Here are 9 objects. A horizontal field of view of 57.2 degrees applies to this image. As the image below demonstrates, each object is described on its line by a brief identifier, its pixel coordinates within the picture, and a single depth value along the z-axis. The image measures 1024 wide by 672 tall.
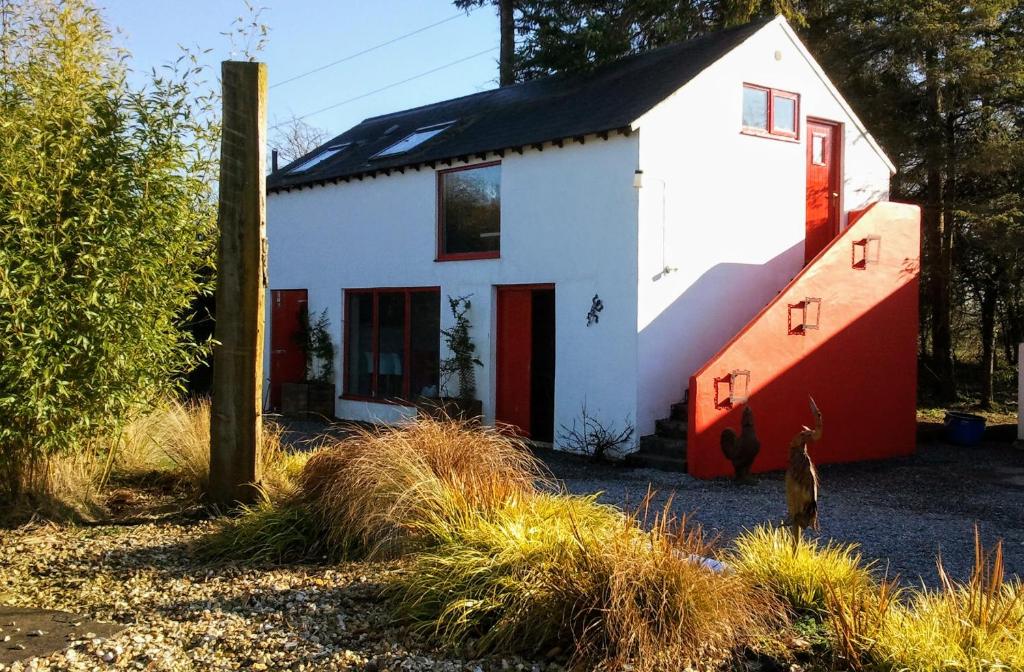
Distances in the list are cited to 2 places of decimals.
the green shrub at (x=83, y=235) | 6.49
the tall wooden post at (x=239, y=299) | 7.36
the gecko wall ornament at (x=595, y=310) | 11.61
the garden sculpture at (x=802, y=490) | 5.41
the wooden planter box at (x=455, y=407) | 12.59
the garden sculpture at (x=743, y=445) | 9.70
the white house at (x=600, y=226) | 11.48
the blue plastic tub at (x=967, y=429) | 13.95
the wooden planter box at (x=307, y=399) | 15.57
